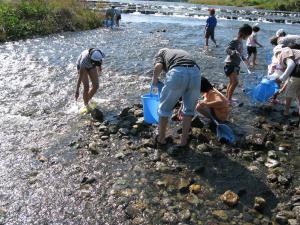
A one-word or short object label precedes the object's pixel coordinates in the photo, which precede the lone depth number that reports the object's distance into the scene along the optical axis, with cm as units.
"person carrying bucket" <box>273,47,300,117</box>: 852
